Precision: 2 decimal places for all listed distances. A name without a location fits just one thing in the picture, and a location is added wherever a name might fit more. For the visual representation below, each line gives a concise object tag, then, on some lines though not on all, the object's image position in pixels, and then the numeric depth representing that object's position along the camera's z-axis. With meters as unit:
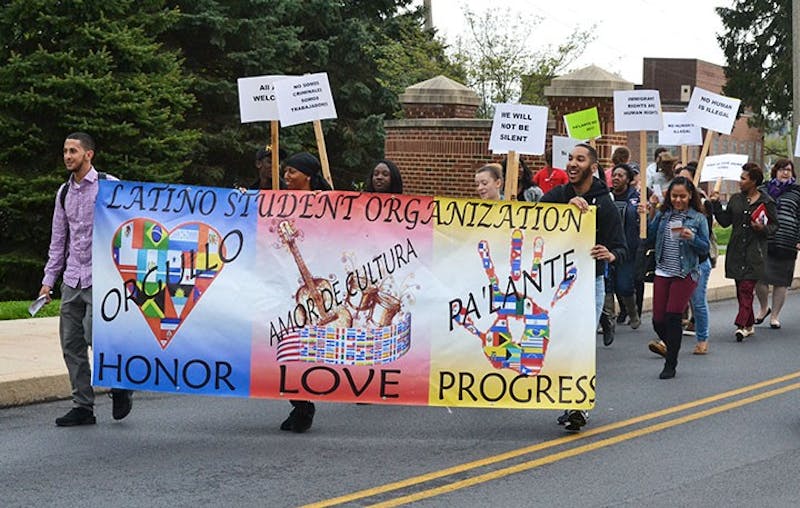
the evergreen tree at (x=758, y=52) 49.81
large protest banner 8.45
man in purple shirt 8.72
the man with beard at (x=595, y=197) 9.13
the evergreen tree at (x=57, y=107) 19.91
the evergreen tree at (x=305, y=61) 26.31
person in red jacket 13.80
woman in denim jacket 11.19
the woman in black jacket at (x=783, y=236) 14.88
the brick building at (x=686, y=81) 76.94
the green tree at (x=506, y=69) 29.38
